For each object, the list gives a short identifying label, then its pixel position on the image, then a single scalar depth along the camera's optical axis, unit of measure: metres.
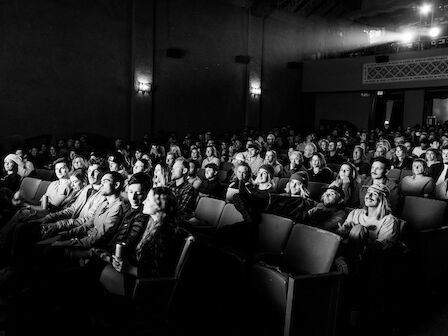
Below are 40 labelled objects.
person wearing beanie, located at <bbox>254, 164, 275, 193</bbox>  4.62
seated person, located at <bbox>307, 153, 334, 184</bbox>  5.27
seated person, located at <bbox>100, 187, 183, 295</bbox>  2.56
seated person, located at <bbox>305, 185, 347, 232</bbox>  3.55
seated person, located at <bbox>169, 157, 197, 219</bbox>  4.35
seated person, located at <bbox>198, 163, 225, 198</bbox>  5.04
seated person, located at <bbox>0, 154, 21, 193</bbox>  5.46
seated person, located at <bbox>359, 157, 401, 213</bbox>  4.25
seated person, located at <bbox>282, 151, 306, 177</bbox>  5.75
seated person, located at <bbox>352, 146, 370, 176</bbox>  5.99
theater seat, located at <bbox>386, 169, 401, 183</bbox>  5.86
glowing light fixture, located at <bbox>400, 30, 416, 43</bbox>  16.78
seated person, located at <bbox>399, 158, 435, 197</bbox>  4.85
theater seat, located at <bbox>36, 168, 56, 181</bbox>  6.18
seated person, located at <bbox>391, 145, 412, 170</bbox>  6.25
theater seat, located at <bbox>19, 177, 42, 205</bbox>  5.24
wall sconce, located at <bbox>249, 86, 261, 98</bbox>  15.04
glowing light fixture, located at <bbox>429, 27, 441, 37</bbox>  15.20
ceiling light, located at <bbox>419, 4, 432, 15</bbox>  15.91
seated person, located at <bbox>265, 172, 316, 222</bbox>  3.76
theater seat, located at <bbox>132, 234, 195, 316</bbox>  2.43
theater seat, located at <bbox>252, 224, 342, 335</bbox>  2.40
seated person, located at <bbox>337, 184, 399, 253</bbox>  3.04
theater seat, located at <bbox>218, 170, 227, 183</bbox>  6.53
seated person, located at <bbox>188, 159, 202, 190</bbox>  5.07
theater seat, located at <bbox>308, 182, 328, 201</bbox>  4.86
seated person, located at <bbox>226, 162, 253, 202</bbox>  4.53
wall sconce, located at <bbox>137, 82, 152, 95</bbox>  12.15
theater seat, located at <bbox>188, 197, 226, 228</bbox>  3.93
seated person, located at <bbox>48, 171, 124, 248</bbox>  3.43
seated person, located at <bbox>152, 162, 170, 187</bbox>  4.64
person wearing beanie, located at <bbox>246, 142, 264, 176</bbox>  6.82
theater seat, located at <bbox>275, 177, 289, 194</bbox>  5.25
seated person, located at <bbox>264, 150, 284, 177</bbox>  6.16
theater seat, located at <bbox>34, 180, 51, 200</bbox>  5.19
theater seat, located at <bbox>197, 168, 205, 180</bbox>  6.59
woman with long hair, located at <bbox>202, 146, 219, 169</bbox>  7.17
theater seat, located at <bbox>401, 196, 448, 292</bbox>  3.32
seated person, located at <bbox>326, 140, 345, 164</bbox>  6.99
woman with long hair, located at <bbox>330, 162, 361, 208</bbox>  4.61
